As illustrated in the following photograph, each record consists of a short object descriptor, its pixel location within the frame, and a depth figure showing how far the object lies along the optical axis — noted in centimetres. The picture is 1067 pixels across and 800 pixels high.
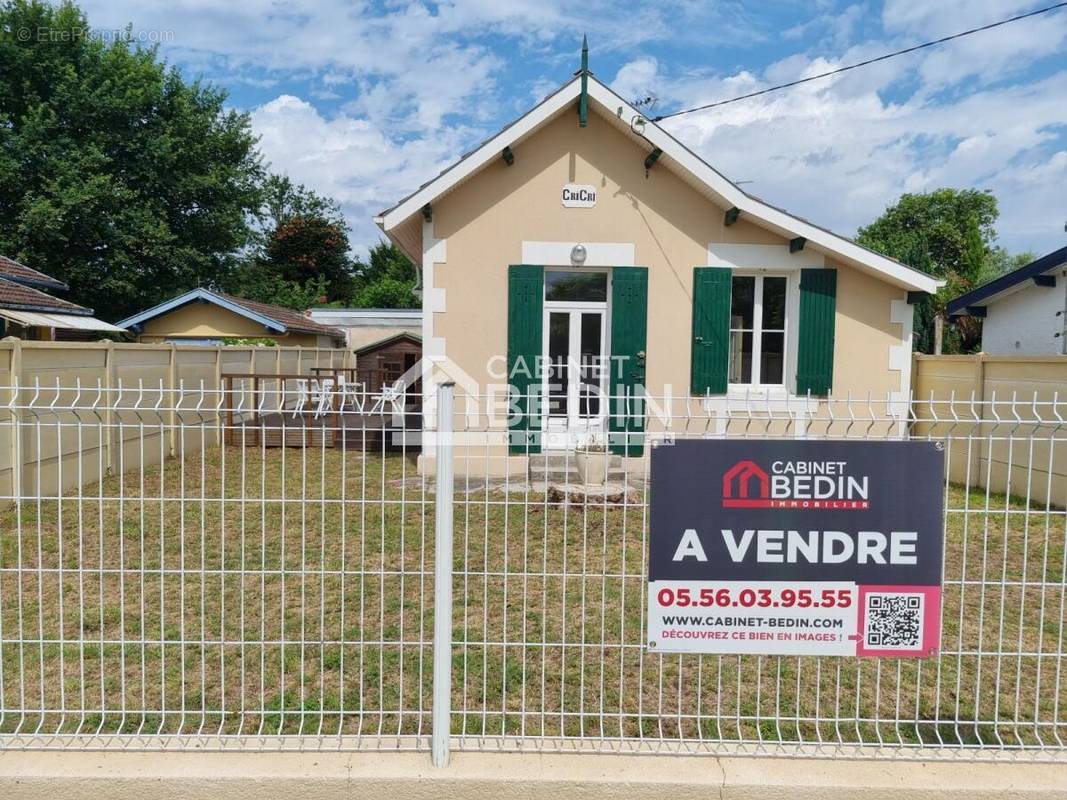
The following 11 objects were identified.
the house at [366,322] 2378
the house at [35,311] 1430
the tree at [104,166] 2362
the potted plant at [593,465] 641
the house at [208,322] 1916
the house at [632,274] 866
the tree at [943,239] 2336
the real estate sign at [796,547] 265
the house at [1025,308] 1098
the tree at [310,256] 4159
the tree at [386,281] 3800
